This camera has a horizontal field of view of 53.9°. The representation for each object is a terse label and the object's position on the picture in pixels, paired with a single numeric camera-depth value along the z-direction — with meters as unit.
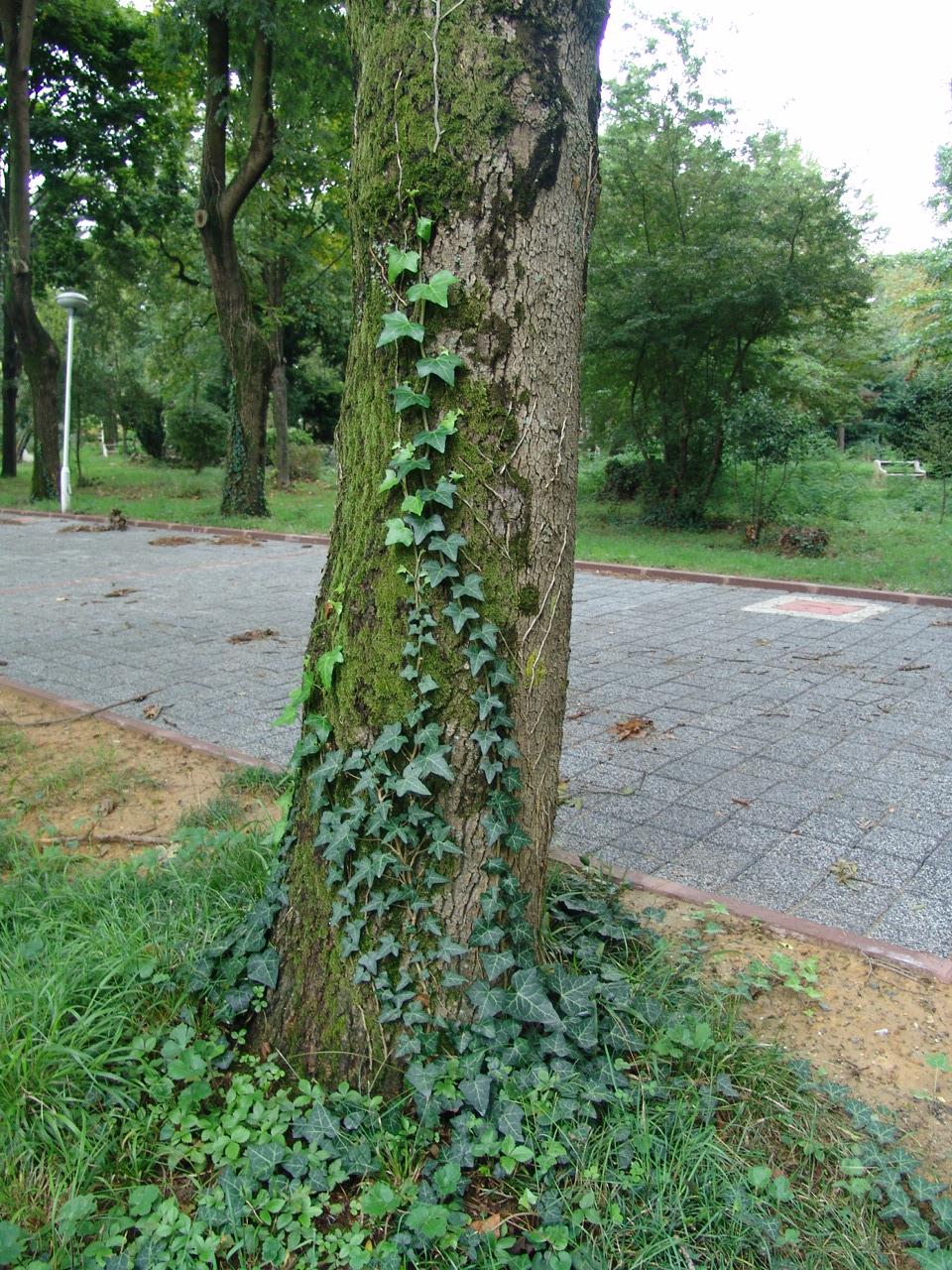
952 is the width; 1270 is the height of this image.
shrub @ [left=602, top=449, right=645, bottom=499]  17.17
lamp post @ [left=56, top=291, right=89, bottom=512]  16.89
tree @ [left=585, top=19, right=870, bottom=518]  12.80
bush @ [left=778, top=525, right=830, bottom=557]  12.49
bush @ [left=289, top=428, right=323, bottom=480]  25.36
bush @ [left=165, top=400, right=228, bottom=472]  25.61
